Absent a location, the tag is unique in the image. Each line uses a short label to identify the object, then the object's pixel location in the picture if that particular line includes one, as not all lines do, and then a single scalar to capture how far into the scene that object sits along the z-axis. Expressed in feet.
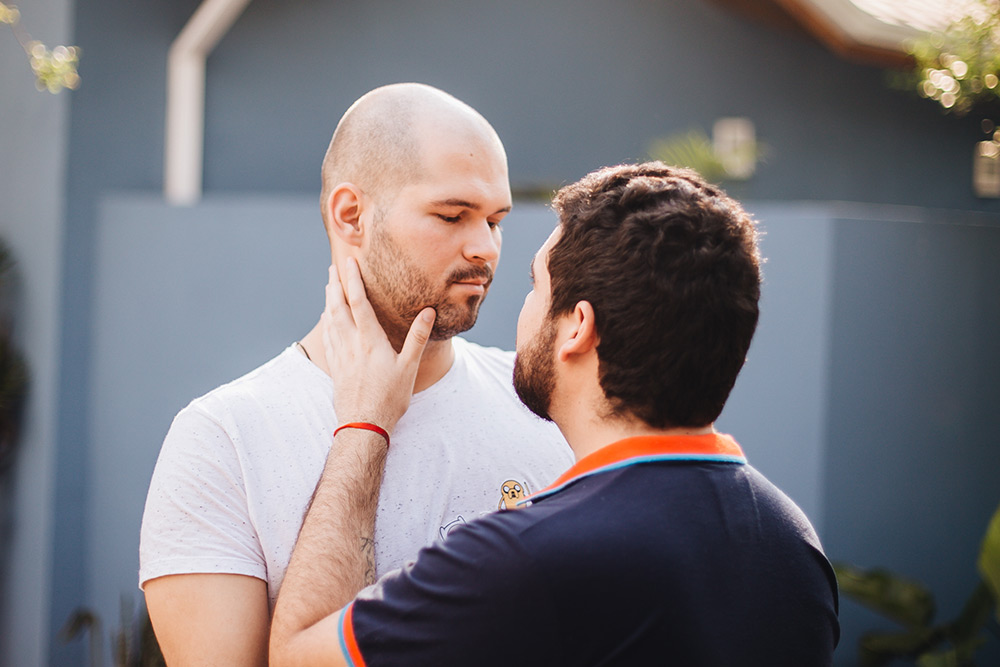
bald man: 5.98
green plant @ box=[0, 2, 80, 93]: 10.94
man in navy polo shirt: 4.87
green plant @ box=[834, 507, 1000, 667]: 13.26
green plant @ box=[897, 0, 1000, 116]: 12.47
